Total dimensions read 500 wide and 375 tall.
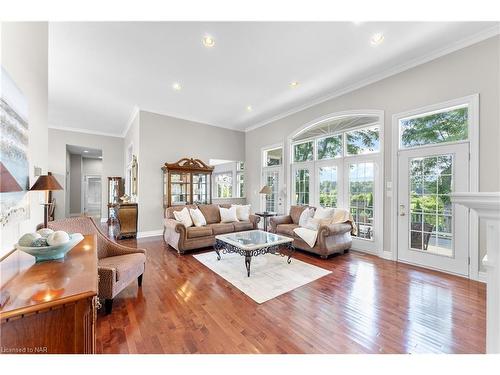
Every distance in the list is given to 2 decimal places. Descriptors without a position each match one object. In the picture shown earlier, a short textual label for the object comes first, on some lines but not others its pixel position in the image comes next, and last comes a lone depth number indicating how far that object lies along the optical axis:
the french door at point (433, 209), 2.95
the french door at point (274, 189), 5.88
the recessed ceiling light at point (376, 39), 2.71
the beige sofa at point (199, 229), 3.84
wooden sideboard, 0.81
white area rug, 2.49
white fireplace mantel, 0.85
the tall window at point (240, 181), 7.16
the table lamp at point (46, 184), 1.67
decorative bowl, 1.24
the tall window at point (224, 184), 6.90
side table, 5.09
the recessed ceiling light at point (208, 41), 2.74
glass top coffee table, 2.90
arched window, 3.89
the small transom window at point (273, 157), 6.00
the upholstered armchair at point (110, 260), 1.98
